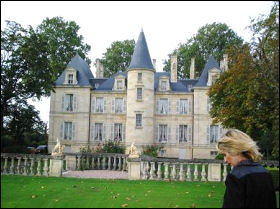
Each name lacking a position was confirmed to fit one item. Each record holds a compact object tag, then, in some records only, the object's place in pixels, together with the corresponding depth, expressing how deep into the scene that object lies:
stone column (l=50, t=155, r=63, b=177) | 10.68
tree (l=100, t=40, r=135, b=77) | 34.21
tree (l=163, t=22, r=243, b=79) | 33.25
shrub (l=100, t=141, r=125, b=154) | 21.90
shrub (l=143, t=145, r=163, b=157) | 23.06
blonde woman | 2.42
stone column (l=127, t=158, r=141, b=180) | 10.06
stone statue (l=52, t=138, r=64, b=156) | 10.82
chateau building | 25.13
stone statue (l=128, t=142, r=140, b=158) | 10.23
